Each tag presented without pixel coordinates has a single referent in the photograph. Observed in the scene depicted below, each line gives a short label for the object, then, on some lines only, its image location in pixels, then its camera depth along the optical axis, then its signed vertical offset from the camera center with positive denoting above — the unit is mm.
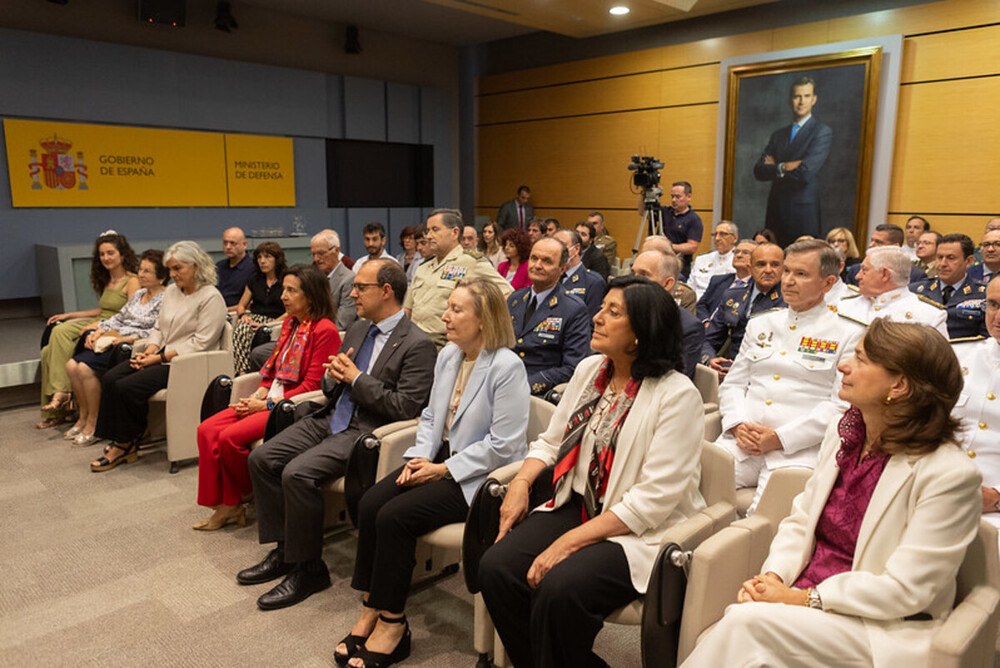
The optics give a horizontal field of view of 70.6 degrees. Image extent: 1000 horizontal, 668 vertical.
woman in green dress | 4855 -627
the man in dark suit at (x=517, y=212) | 9945 +121
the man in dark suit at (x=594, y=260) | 6840 -376
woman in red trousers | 3230 -846
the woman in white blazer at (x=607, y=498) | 1867 -791
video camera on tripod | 6781 +369
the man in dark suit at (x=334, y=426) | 2750 -857
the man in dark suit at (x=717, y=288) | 4191 -419
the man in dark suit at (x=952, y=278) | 4223 -364
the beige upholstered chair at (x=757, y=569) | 1438 -823
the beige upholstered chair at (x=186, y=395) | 3996 -994
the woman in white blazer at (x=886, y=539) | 1492 -688
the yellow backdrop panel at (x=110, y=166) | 6969 +572
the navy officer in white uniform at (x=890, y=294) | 3021 -324
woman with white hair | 4113 -751
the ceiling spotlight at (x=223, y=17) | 8234 +2341
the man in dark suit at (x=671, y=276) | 3031 -256
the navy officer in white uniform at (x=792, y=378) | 2451 -569
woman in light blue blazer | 2348 -834
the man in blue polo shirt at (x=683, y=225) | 7379 -45
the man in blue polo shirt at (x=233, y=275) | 5512 -424
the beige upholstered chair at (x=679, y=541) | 1744 -837
